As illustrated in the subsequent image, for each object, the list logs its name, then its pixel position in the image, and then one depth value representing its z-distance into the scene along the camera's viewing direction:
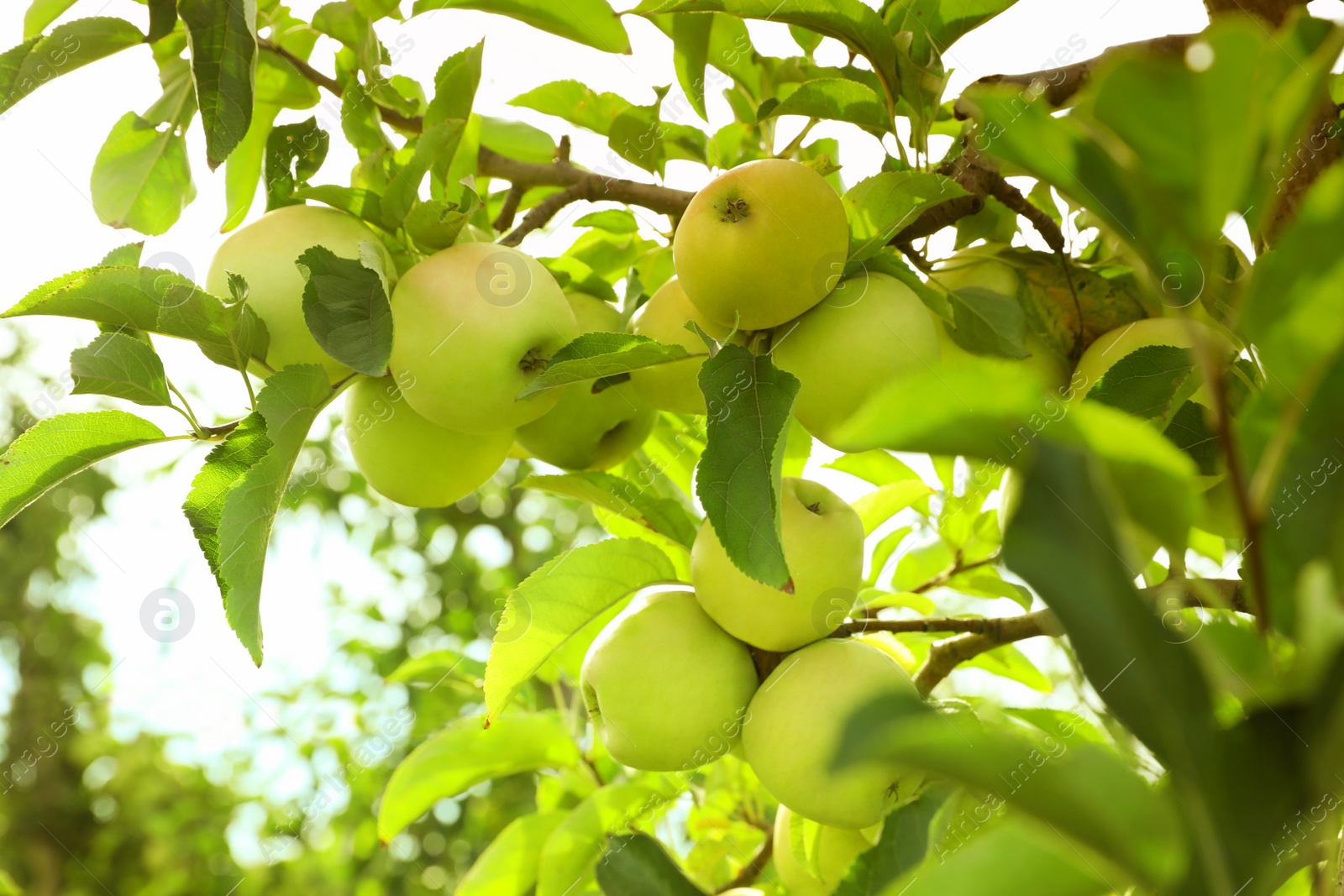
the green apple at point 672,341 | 0.76
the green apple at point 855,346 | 0.68
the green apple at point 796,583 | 0.73
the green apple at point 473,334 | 0.70
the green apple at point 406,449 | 0.79
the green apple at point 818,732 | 0.69
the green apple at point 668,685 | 0.73
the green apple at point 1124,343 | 0.73
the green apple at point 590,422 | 0.85
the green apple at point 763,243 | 0.67
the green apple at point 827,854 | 0.79
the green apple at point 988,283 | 0.79
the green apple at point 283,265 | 0.72
